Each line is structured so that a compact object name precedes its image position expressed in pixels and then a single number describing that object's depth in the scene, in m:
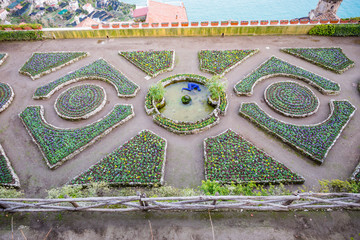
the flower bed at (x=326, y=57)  29.81
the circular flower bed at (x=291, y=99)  24.83
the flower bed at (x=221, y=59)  30.58
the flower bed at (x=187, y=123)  23.30
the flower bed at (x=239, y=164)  19.02
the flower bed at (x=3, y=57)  32.81
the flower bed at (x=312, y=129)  20.98
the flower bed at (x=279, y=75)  27.14
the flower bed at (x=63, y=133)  21.33
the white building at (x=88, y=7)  112.12
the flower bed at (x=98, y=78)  27.75
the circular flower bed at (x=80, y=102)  25.29
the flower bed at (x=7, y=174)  19.17
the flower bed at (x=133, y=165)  19.22
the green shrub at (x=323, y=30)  34.34
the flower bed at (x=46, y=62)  30.62
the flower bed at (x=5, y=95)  26.31
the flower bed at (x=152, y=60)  30.70
